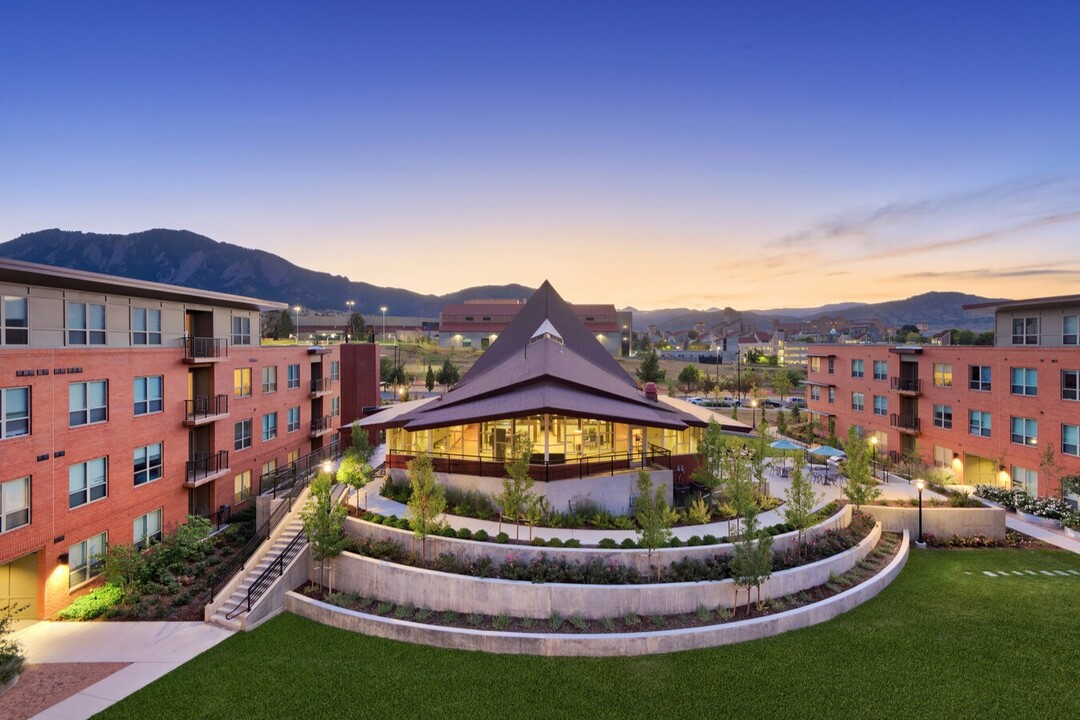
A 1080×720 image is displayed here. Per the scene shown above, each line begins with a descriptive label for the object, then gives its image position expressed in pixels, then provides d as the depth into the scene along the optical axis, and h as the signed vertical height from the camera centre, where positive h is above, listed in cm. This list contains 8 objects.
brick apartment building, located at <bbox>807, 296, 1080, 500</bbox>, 2458 -341
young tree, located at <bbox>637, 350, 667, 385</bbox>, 6247 -323
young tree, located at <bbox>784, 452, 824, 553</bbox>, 1631 -538
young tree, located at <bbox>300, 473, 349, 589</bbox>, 1512 -566
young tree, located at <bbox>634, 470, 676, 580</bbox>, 1390 -513
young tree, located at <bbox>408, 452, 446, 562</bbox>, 1495 -484
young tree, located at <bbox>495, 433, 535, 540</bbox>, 1545 -460
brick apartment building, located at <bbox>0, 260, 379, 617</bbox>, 1495 -264
